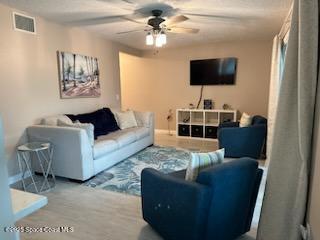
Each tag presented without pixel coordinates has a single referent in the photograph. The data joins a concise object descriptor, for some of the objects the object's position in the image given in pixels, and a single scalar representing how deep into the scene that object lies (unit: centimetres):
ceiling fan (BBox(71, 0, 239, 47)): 299
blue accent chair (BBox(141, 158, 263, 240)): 153
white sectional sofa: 295
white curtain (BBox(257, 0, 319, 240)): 125
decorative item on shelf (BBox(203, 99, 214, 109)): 565
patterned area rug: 295
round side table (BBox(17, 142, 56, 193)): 288
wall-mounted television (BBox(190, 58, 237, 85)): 533
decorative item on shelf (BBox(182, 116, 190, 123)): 582
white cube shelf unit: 546
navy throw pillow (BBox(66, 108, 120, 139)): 392
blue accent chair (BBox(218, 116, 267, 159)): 382
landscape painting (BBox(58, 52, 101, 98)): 385
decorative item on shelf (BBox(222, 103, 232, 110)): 552
